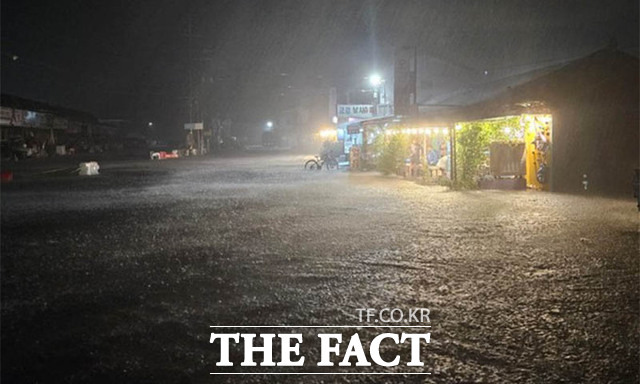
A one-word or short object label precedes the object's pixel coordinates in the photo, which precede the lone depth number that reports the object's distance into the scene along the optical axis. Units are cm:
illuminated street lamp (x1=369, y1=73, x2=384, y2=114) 4591
